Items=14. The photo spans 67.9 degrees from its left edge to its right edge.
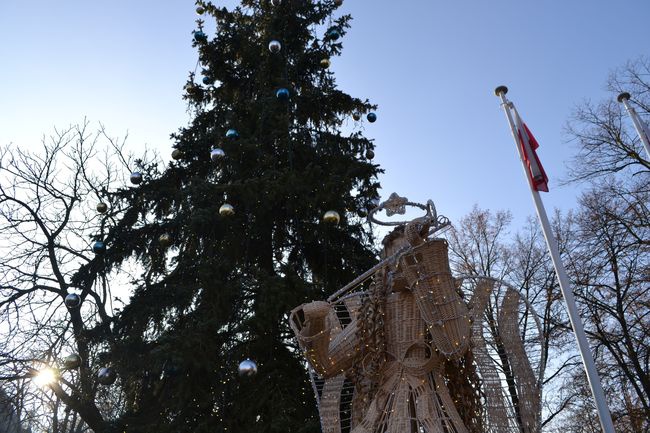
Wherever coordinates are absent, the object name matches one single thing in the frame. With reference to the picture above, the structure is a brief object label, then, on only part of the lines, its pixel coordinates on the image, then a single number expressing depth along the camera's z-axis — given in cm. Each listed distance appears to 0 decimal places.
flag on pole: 582
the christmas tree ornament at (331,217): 637
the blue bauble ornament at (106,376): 621
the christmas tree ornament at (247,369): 532
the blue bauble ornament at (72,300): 669
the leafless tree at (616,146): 954
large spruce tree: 640
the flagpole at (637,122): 707
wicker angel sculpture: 307
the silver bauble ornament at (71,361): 637
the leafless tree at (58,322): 725
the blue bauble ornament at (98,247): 762
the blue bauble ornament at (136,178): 852
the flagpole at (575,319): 462
